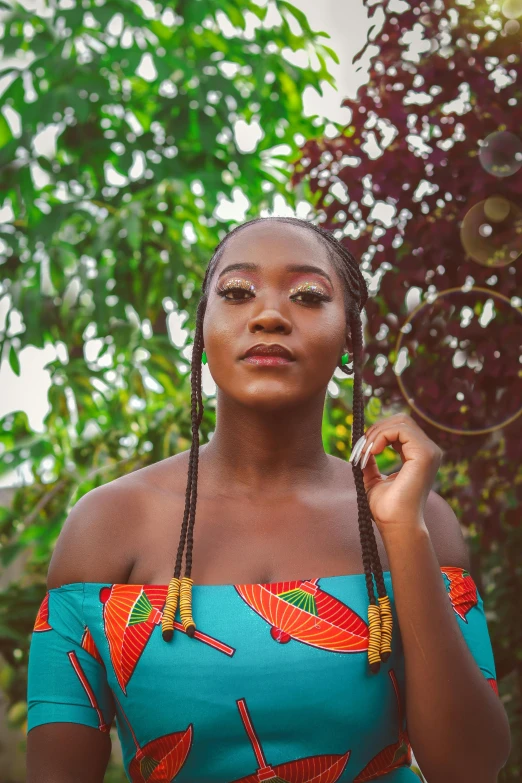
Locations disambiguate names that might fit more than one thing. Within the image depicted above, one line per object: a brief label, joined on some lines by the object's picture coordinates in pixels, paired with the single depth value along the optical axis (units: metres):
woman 1.68
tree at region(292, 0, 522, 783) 2.86
